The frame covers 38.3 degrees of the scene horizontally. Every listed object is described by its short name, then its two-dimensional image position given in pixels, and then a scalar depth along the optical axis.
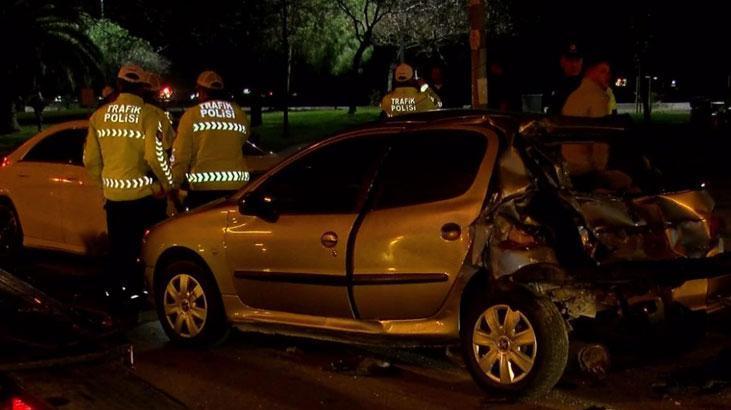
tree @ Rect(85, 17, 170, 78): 36.91
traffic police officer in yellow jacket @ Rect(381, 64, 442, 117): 11.06
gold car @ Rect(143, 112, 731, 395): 5.65
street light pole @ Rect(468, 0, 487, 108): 9.96
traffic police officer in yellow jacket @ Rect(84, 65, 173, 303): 7.97
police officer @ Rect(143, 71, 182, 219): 8.04
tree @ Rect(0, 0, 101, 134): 30.08
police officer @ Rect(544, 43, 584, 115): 9.17
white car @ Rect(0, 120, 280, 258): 9.72
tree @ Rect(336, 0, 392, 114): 38.41
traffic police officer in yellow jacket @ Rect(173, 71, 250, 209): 8.27
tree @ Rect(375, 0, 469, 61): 36.50
